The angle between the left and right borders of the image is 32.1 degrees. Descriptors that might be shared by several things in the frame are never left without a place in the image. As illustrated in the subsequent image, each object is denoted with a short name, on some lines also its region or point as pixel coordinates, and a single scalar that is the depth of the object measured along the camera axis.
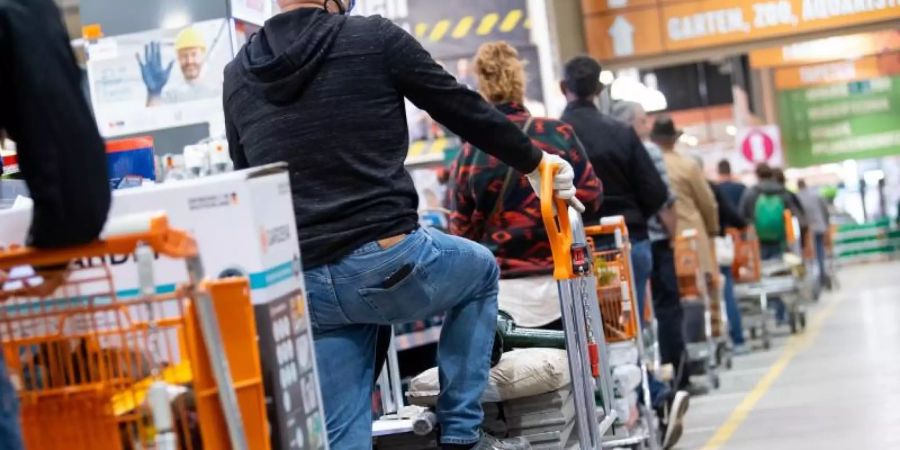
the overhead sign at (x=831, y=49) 29.08
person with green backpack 18.11
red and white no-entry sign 26.50
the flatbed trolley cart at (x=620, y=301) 7.18
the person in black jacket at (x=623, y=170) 8.52
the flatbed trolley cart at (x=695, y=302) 12.23
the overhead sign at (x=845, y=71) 34.84
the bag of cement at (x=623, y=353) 7.20
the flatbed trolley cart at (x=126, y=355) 2.94
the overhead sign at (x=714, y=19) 15.60
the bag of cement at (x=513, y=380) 5.50
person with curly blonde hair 6.68
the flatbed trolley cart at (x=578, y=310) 5.25
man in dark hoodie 4.29
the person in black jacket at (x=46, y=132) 2.83
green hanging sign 35.53
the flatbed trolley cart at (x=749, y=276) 15.99
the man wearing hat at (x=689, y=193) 12.05
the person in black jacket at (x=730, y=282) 13.73
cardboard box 3.34
